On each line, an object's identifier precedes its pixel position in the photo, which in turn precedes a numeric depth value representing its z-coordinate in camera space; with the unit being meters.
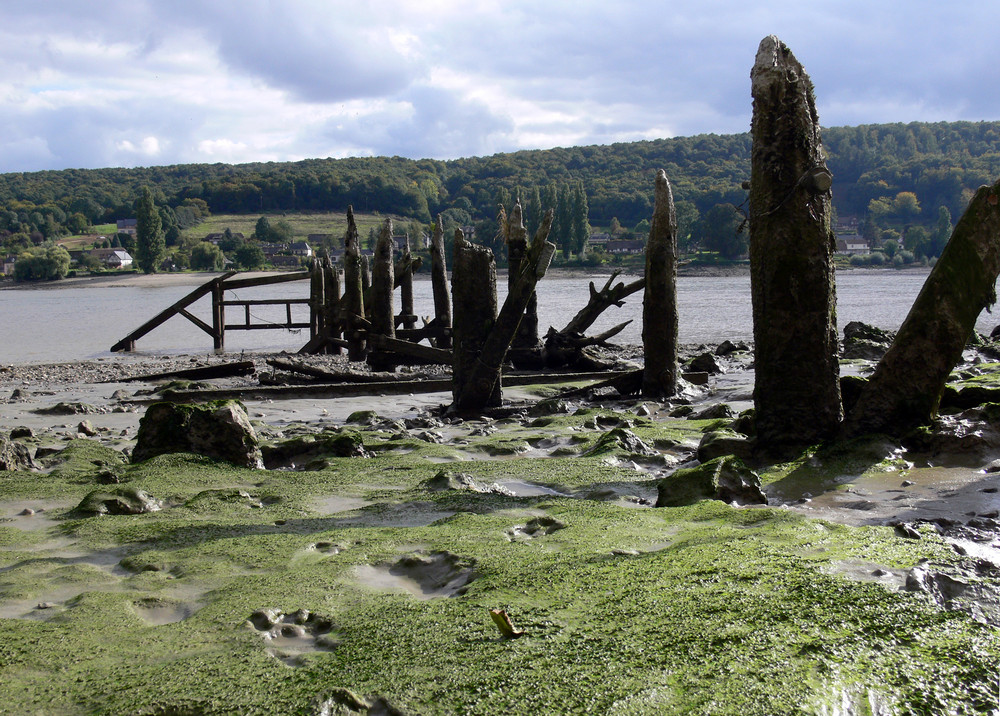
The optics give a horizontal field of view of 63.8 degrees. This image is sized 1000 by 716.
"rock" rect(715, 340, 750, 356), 19.05
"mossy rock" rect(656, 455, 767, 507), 5.12
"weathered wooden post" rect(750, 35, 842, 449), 6.45
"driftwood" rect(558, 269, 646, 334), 15.77
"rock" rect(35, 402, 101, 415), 11.41
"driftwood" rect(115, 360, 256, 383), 14.52
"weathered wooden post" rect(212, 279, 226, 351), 24.70
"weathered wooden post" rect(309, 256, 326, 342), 24.72
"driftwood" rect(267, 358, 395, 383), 13.59
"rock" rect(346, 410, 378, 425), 10.07
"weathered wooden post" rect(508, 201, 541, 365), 13.70
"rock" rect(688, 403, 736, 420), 9.25
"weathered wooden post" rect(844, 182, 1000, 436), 6.52
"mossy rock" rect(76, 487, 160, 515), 5.31
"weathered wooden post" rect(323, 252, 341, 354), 20.89
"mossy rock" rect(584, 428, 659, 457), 7.35
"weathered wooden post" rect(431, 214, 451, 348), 19.62
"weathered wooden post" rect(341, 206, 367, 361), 19.02
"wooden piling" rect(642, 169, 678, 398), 11.41
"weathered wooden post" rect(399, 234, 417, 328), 21.57
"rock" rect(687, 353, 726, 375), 14.53
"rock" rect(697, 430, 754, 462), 6.63
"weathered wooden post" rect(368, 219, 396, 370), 18.28
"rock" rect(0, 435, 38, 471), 6.71
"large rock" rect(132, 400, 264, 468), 6.89
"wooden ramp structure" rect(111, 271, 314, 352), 23.56
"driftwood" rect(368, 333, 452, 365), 13.16
